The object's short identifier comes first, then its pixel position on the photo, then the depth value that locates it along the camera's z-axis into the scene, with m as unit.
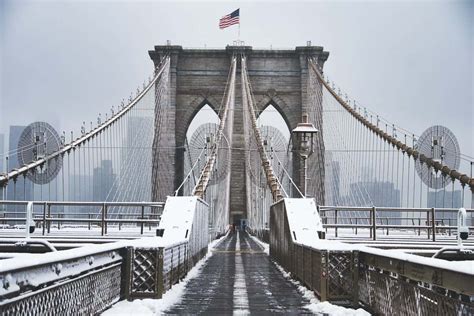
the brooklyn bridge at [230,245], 6.25
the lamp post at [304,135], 19.34
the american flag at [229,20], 53.78
